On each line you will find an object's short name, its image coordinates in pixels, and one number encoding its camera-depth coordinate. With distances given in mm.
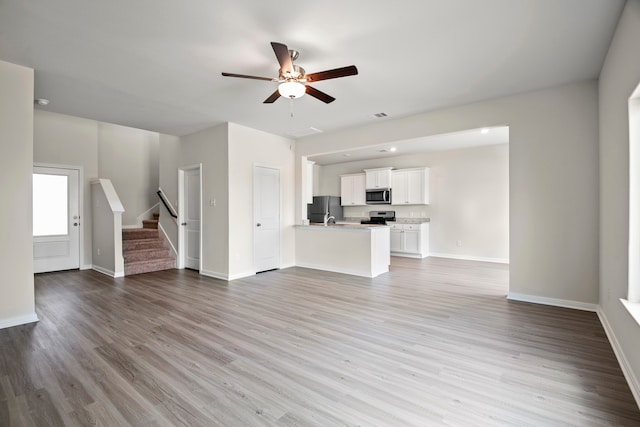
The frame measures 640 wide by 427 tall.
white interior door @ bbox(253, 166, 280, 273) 5750
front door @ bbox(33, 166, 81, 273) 5473
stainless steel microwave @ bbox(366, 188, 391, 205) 8125
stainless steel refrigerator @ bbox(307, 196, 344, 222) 8539
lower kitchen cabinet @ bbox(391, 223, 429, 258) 7480
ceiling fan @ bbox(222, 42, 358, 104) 2632
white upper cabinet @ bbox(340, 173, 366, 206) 8648
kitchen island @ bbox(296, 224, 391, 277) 5473
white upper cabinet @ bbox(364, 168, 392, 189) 8102
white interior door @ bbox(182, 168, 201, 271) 6039
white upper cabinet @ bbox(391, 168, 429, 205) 7699
